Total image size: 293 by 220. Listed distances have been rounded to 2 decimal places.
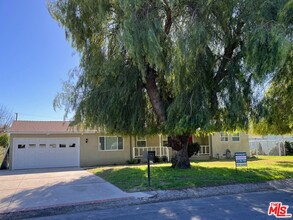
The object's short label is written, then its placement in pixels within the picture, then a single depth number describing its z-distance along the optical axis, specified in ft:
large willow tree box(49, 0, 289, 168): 26.62
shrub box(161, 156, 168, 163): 57.96
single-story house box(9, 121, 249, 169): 50.71
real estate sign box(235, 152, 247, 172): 31.22
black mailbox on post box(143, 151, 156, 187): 25.91
